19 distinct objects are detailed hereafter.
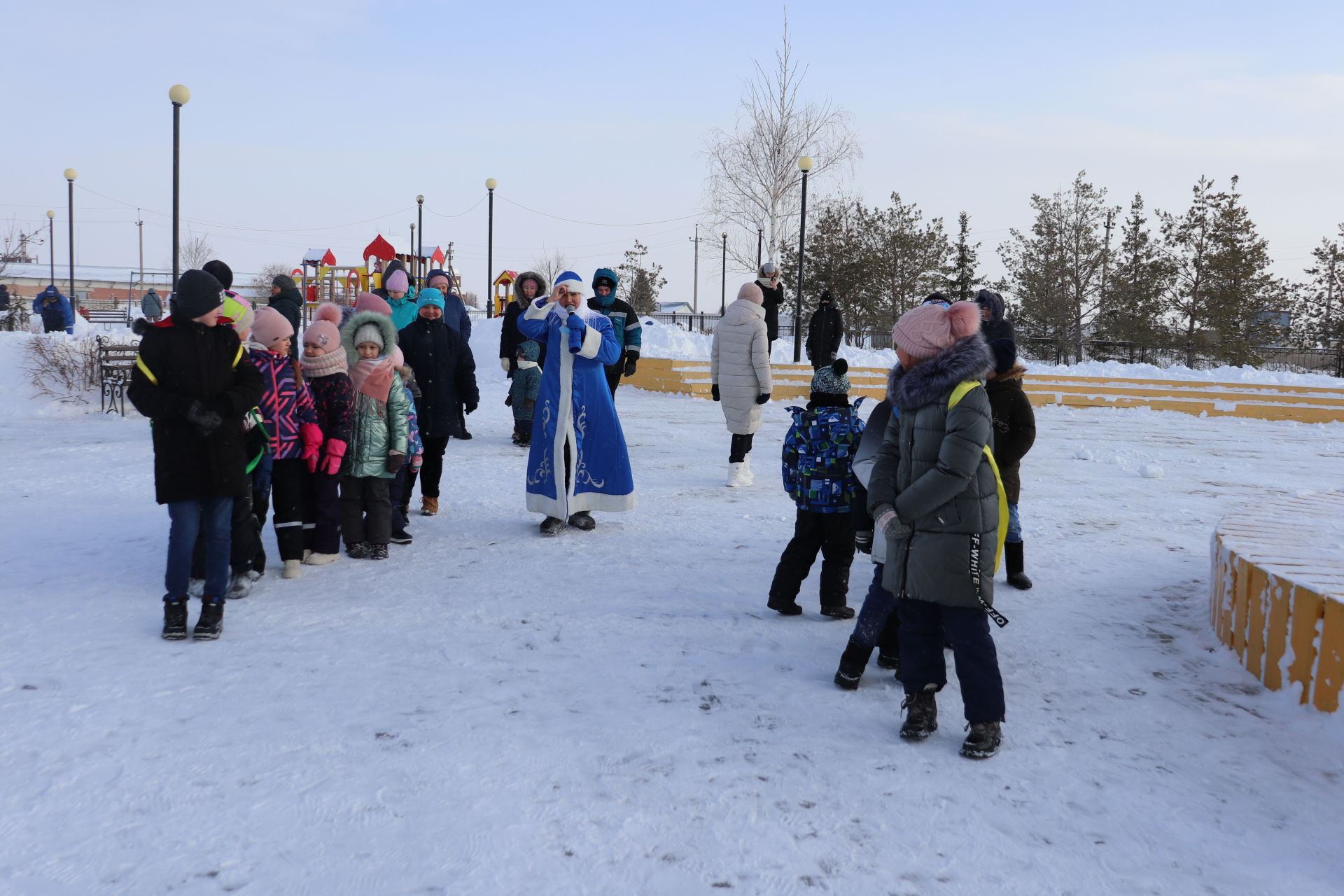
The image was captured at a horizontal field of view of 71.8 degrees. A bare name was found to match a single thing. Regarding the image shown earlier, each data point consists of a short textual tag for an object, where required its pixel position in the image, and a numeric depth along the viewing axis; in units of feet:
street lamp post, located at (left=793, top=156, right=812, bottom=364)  65.57
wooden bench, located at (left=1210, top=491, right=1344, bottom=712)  10.90
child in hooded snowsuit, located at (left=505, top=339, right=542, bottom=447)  32.42
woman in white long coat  25.46
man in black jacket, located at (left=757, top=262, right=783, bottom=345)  32.51
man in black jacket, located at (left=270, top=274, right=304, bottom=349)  27.68
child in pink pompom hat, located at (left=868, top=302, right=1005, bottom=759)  10.07
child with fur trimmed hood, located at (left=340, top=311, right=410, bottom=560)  17.95
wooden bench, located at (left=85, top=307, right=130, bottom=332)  151.16
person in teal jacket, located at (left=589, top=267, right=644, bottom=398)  26.17
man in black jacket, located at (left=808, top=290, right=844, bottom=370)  37.27
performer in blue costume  20.01
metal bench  40.64
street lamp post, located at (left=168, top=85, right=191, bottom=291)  40.70
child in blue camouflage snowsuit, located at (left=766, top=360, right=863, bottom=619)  14.08
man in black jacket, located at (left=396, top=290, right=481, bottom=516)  21.33
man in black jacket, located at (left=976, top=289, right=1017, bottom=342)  16.66
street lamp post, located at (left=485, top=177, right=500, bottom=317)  89.10
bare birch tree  114.21
